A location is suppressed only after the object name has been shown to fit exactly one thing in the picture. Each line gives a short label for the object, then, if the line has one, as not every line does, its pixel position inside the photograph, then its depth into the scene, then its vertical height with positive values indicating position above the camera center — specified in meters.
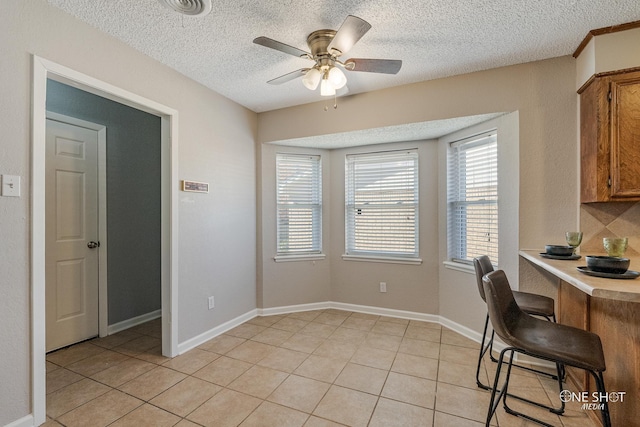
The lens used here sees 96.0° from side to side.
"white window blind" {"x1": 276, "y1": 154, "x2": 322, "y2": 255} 3.76 +0.13
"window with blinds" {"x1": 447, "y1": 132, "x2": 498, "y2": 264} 2.78 +0.16
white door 2.65 -0.19
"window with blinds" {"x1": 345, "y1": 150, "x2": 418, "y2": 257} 3.49 +0.13
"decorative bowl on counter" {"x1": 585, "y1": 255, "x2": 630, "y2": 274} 1.42 -0.26
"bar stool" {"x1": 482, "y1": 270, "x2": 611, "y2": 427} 1.24 -0.61
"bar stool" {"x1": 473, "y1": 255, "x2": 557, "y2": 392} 2.00 -0.64
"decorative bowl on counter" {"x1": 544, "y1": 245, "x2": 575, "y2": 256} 2.00 -0.25
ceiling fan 1.95 +1.04
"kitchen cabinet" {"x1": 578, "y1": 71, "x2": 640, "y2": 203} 1.96 +0.53
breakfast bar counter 1.26 -0.64
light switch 1.60 +0.16
